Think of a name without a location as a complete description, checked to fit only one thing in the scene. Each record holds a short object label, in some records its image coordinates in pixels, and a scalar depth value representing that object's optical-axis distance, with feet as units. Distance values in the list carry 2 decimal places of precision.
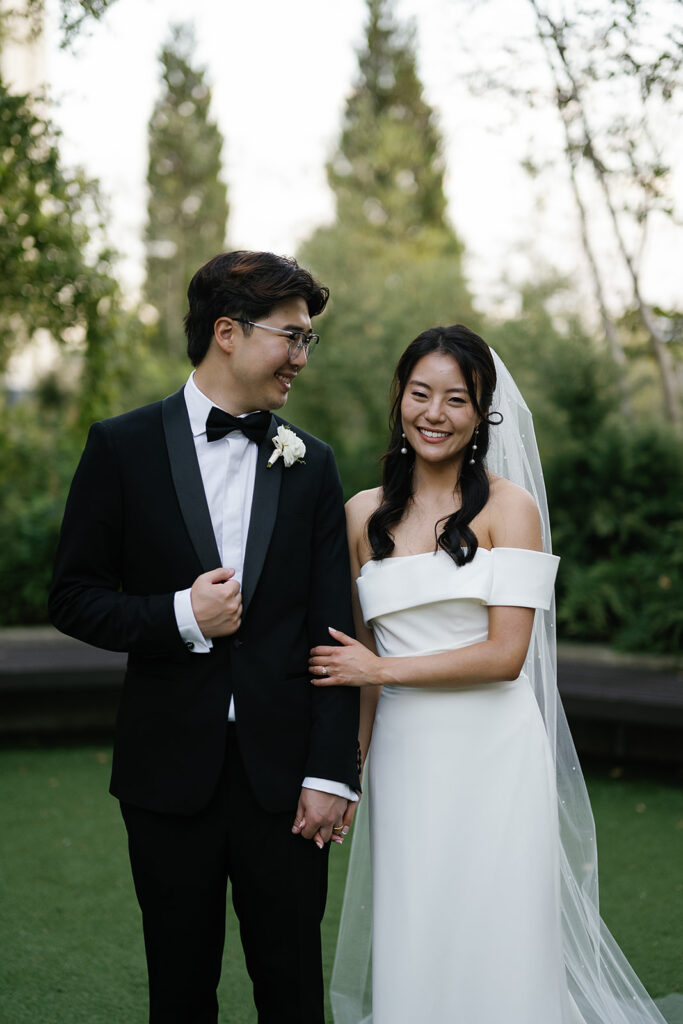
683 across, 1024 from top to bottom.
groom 7.23
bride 8.20
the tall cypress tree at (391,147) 92.27
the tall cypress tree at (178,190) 101.24
